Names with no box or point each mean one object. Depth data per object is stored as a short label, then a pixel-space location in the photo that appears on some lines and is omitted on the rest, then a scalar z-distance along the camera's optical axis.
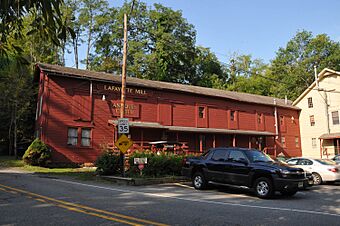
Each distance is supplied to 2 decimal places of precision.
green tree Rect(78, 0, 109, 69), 51.31
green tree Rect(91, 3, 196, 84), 48.81
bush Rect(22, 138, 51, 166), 22.42
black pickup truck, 10.74
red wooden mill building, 24.83
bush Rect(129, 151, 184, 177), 16.16
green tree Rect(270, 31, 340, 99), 55.12
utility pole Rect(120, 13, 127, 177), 15.87
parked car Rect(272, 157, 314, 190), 14.37
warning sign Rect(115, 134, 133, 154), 15.30
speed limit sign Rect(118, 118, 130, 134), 15.58
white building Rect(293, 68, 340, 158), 39.09
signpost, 15.61
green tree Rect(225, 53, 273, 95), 60.34
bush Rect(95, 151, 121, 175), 16.91
